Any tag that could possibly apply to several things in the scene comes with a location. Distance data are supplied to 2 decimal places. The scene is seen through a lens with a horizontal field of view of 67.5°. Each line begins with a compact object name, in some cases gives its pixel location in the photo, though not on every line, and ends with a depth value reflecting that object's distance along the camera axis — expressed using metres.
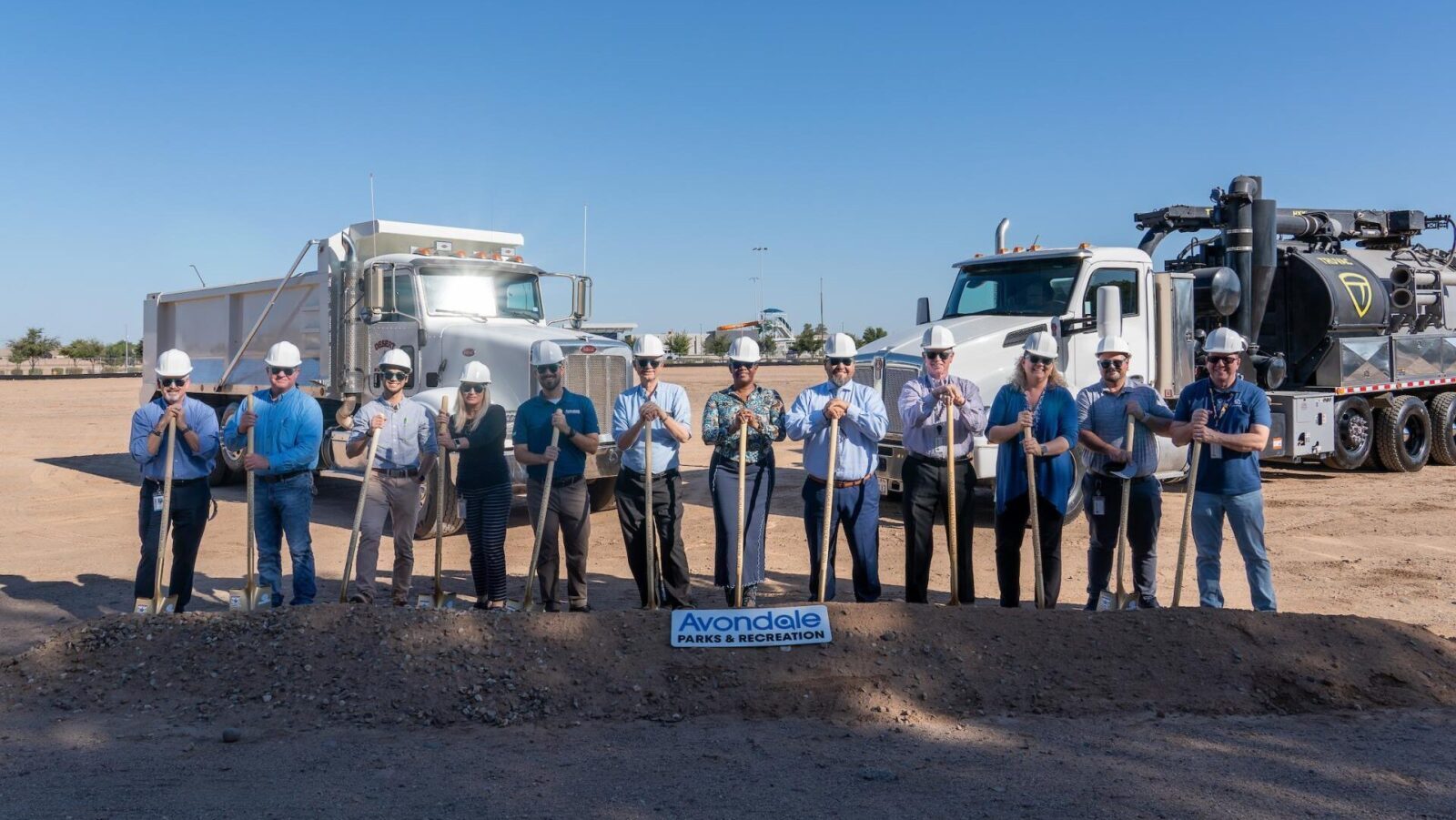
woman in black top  7.20
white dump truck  11.25
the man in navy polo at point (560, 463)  7.14
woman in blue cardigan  6.68
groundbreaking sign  5.73
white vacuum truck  11.04
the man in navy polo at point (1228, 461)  6.29
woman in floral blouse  6.81
